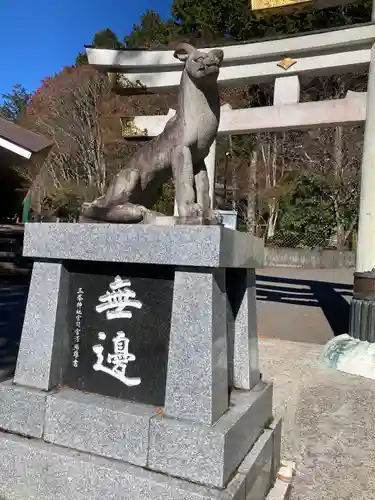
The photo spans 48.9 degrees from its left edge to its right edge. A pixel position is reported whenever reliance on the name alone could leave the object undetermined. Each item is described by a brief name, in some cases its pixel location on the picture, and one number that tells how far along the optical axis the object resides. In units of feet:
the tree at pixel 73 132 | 56.44
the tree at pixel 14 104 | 110.64
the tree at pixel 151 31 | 68.28
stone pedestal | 6.44
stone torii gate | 16.24
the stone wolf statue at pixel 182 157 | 8.38
